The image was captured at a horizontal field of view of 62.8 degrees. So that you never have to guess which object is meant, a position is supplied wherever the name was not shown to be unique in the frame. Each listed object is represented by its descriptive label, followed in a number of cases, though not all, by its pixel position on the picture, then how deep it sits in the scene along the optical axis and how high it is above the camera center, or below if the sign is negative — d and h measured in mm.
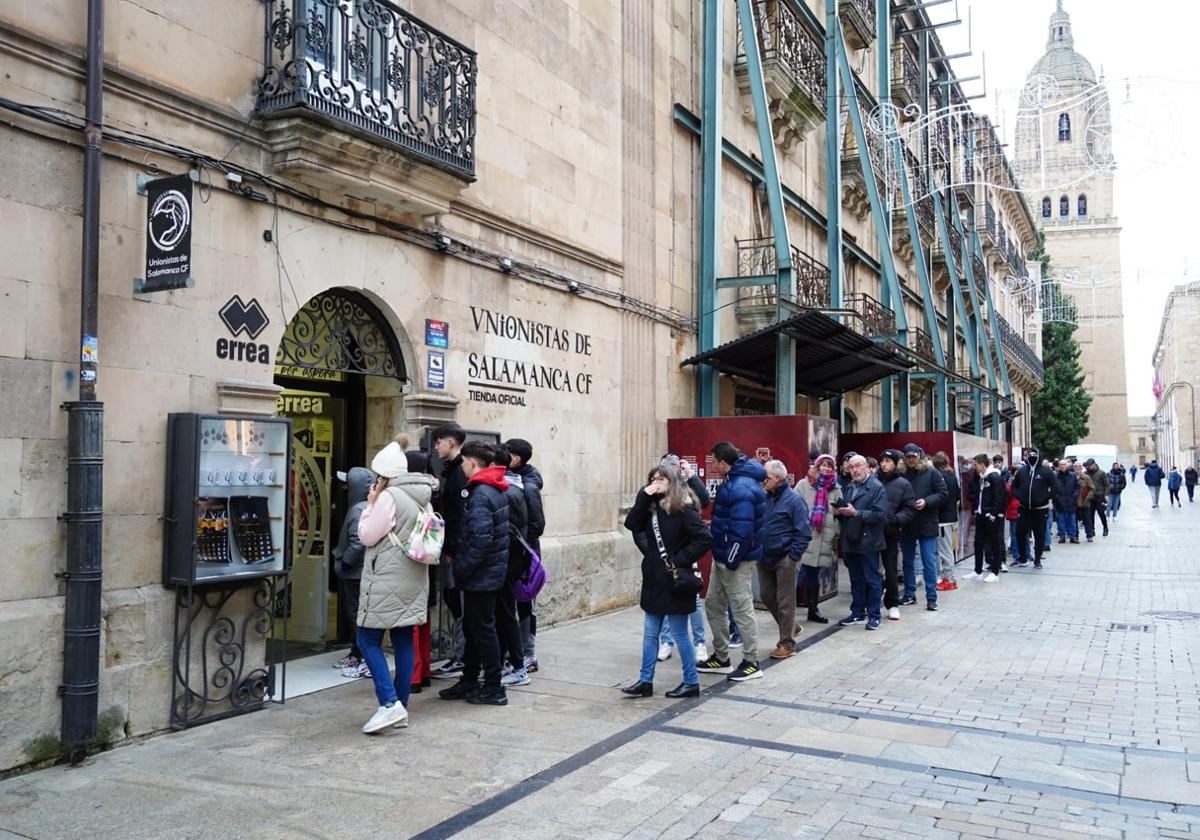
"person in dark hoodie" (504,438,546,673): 7445 -418
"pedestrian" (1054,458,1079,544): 20172 -825
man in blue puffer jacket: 7504 -688
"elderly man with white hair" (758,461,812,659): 8367 -784
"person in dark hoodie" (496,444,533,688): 7059 -878
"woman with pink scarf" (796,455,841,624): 10461 -712
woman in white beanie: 5961 -737
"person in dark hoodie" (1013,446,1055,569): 15930 -796
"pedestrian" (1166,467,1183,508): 36844 -1184
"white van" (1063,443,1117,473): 41250 -9
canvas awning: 12289 +1423
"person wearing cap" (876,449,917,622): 10547 -699
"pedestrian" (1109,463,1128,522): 28328 -984
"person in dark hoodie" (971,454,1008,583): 13895 -965
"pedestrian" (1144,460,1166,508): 34906 -905
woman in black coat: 6875 -695
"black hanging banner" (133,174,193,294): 5812 +1341
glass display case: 6109 -272
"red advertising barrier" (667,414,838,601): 11102 +174
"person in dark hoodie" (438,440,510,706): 6562 -736
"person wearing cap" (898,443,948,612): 11492 -824
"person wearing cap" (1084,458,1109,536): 21812 -731
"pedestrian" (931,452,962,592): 12516 -887
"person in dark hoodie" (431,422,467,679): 6914 -238
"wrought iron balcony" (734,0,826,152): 15477 +6330
